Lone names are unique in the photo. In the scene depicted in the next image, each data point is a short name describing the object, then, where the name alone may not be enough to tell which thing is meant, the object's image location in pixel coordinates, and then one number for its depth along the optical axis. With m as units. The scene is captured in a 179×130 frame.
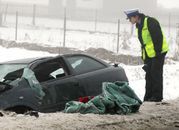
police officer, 19.53
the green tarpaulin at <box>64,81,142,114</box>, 15.52
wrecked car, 16.30
